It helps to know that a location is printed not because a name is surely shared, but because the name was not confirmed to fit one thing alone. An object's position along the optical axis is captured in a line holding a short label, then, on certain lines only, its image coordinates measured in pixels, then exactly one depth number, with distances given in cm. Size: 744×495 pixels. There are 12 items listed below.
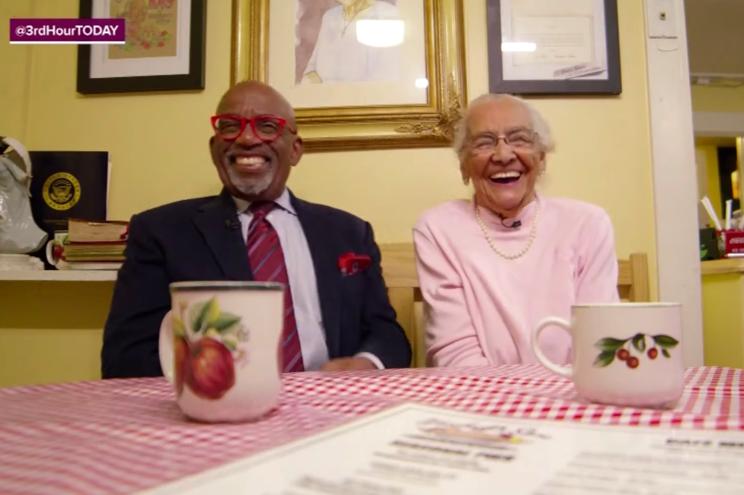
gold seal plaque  157
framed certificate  156
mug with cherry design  47
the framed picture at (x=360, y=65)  156
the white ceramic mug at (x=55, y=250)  148
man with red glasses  116
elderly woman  119
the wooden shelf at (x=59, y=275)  140
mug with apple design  42
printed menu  28
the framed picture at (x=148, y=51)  162
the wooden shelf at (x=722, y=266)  181
